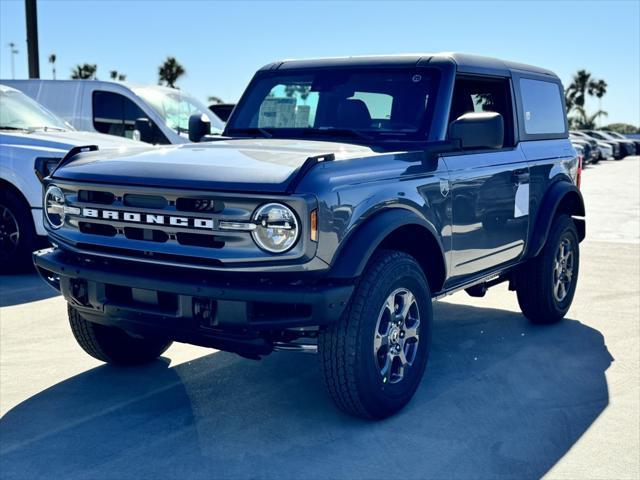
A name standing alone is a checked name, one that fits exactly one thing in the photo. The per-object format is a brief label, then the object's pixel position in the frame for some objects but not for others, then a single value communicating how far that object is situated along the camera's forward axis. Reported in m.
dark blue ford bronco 3.51
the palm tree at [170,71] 70.62
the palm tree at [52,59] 81.62
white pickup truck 7.62
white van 10.41
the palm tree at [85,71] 76.25
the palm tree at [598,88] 88.12
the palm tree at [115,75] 80.05
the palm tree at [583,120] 75.81
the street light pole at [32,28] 15.66
